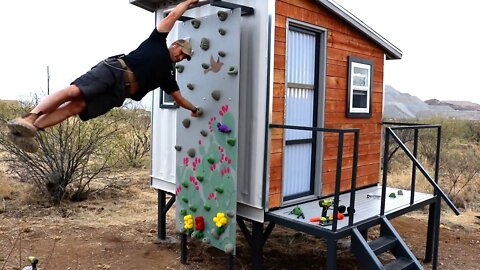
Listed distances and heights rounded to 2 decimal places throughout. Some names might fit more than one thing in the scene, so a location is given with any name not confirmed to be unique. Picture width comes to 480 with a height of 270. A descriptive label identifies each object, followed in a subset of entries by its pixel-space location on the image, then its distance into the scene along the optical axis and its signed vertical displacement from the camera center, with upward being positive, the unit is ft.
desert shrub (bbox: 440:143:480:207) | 31.53 -5.54
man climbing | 10.17 +0.48
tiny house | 14.32 -0.66
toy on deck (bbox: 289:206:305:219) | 14.38 -3.51
